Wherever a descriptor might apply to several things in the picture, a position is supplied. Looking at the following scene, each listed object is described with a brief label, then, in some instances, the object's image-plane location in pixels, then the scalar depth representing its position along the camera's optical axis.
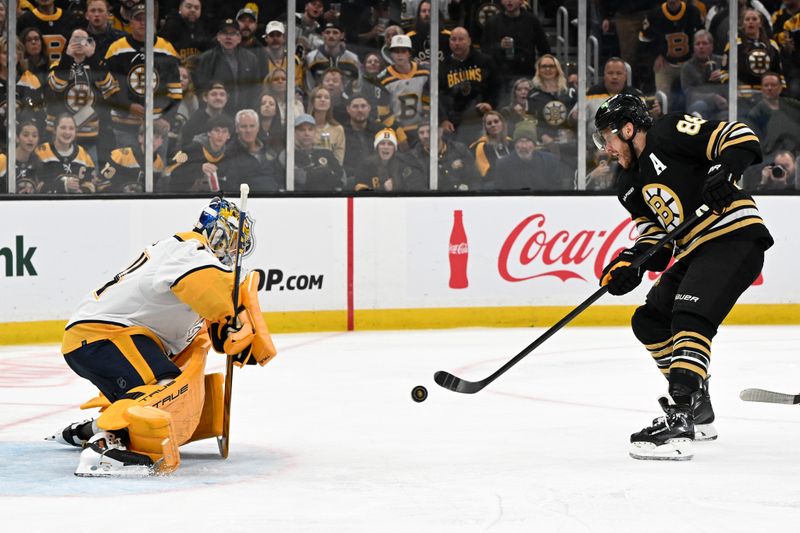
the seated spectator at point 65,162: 16.31
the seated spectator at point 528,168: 17.91
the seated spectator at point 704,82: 18.37
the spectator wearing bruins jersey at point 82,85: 16.62
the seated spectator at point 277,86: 17.28
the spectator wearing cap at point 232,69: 17.20
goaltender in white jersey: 7.65
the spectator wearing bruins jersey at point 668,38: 18.55
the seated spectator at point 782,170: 18.62
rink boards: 15.43
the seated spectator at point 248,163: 17.09
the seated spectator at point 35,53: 16.27
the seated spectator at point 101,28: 16.73
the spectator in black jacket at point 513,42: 18.14
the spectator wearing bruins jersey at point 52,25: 16.44
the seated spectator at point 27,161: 16.14
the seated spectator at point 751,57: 18.36
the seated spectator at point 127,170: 16.66
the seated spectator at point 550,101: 18.03
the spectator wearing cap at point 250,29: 17.33
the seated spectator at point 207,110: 17.08
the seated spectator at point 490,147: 17.89
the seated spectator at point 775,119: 18.56
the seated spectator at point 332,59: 17.58
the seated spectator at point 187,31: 16.94
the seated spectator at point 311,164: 17.37
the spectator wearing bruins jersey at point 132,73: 16.72
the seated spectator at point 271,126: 17.25
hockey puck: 8.73
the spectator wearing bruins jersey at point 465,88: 17.89
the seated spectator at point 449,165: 17.75
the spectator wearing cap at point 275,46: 17.25
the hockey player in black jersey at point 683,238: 8.26
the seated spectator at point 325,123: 17.56
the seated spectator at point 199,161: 16.95
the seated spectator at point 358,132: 17.64
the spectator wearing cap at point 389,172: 17.61
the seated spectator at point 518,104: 18.17
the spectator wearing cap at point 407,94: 17.83
